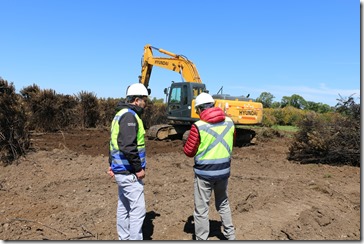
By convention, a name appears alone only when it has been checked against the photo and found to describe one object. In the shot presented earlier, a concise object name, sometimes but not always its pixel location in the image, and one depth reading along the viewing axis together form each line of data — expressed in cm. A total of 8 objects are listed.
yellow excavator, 1316
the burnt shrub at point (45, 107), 1775
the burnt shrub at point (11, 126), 913
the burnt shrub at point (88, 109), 2089
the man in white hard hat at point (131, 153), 378
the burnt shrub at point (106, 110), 2219
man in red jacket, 408
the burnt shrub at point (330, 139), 980
